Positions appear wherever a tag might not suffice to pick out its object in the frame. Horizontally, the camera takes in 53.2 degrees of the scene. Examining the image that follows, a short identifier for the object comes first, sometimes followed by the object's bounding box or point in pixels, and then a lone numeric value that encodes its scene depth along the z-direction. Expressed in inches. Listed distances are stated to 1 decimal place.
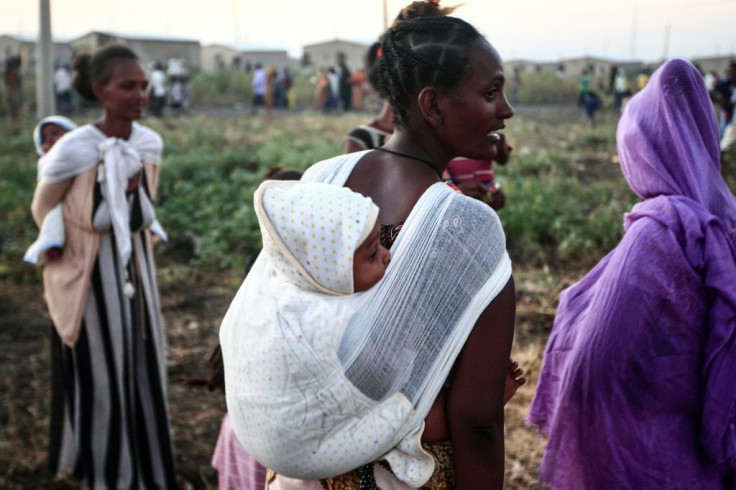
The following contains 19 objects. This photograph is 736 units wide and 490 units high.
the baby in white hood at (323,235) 55.2
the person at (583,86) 861.8
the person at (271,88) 890.7
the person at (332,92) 888.3
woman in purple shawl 79.7
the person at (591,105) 708.0
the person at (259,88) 862.5
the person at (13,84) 739.0
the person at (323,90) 887.5
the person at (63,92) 803.9
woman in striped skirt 134.3
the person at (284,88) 973.8
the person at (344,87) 887.1
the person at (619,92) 882.5
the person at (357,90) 866.1
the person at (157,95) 734.5
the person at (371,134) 128.8
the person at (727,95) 480.5
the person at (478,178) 124.6
